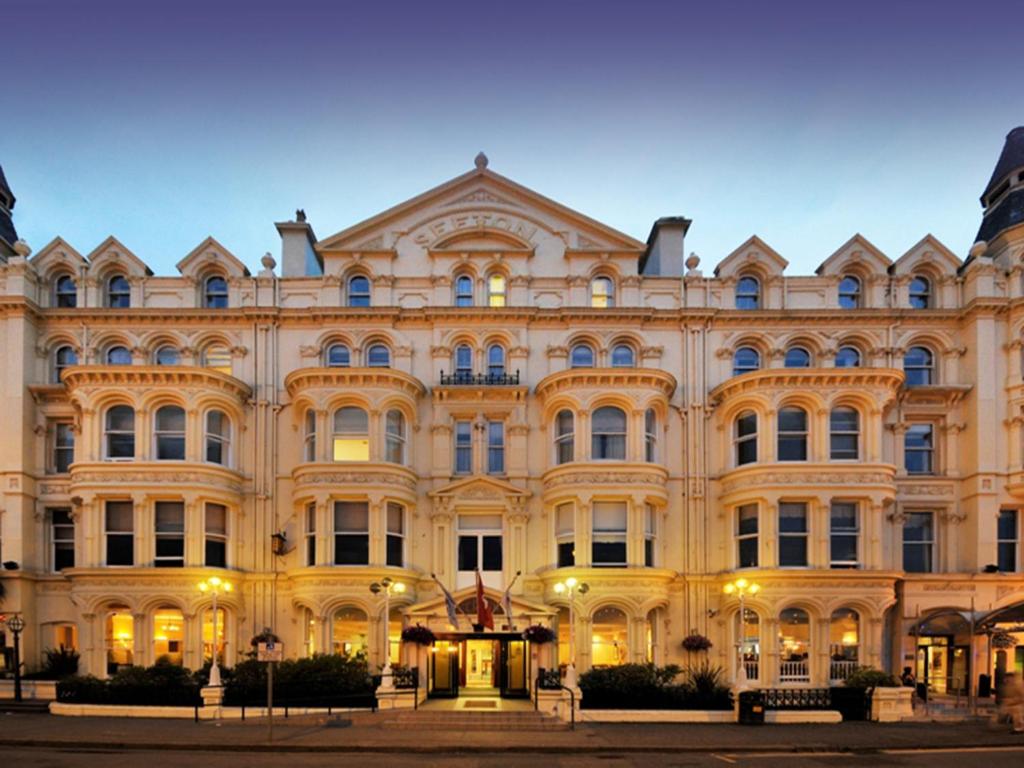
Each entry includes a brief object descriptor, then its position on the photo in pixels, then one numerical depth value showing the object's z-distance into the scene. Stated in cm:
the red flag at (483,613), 2469
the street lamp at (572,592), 2297
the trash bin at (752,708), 2239
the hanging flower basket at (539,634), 2558
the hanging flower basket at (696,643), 2697
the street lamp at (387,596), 2448
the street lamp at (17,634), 2488
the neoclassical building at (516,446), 2706
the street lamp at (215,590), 2336
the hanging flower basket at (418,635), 2544
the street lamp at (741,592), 2305
